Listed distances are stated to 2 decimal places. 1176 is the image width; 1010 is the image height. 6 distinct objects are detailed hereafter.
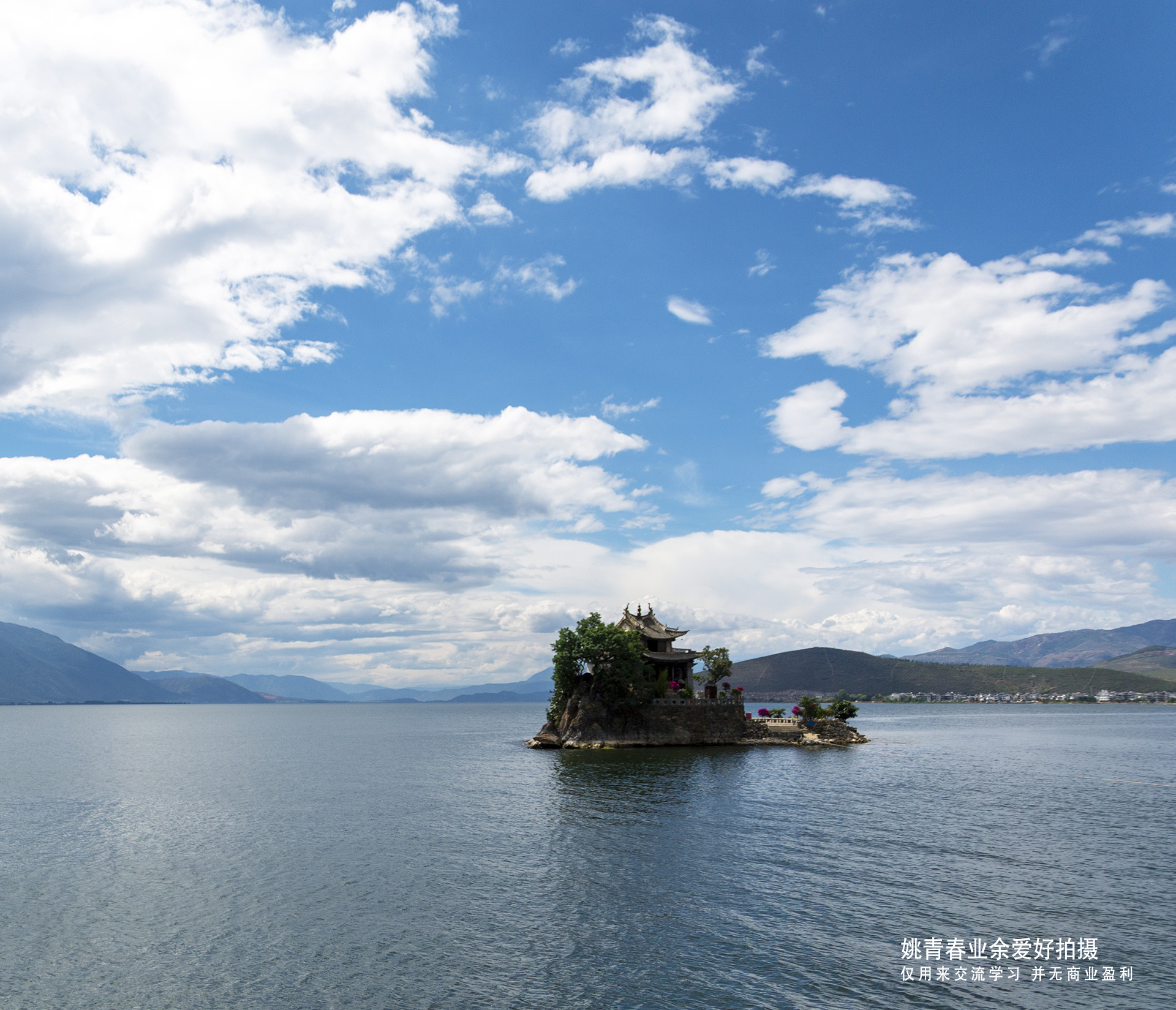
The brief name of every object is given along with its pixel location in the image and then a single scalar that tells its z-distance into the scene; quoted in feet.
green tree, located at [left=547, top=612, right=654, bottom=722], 358.43
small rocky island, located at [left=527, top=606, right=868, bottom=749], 362.74
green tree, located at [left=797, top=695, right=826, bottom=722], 453.99
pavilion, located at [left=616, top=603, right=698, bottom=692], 403.13
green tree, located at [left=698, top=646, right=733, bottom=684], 401.70
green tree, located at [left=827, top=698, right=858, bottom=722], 456.04
